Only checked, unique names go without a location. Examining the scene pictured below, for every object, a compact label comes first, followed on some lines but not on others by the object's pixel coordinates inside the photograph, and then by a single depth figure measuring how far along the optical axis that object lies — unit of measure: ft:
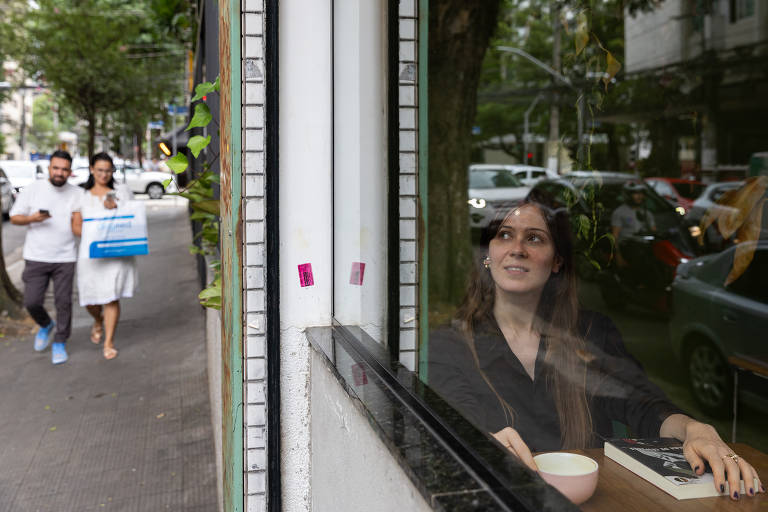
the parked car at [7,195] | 79.35
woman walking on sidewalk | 24.85
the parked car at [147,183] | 122.52
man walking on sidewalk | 24.88
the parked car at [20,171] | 93.81
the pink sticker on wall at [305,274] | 9.18
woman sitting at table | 7.72
